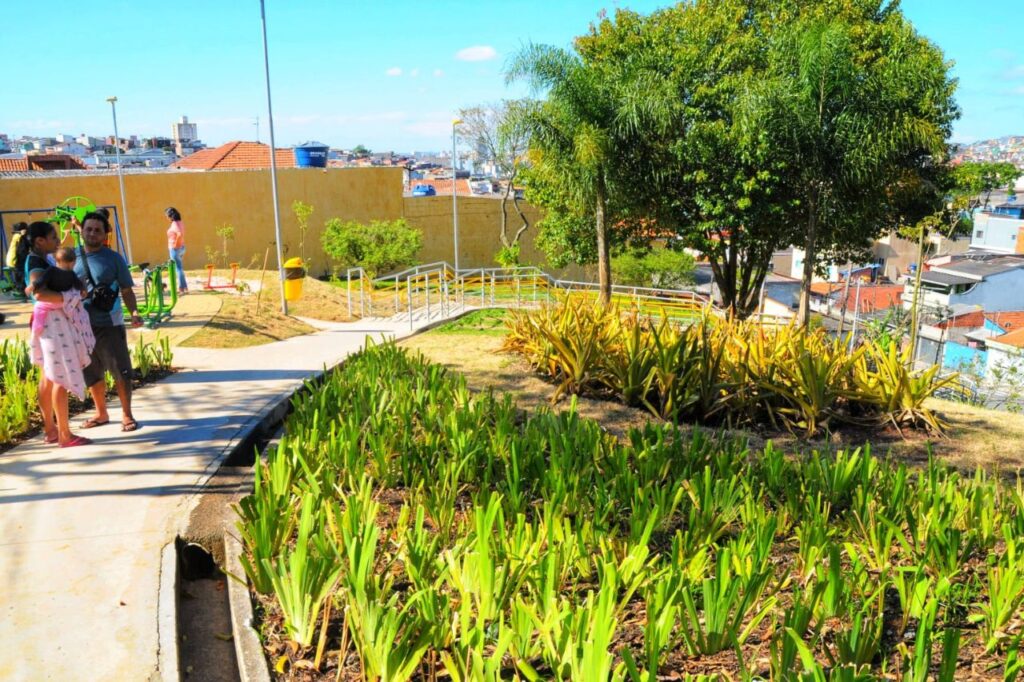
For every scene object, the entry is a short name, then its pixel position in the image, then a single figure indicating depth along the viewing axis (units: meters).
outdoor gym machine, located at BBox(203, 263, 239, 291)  15.51
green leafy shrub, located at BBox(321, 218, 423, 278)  22.50
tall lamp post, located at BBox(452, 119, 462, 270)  25.66
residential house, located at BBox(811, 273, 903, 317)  38.11
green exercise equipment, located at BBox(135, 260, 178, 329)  10.80
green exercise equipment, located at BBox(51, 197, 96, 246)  11.91
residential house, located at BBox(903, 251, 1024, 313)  39.09
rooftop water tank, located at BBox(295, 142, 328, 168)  24.77
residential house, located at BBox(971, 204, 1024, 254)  60.34
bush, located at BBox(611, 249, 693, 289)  35.91
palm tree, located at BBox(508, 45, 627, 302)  15.74
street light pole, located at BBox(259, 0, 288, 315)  13.20
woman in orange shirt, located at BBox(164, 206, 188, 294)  12.87
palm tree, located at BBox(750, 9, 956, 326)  14.78
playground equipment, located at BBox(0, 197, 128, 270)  11.93
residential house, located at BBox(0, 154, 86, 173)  32.53
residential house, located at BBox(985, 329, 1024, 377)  25.22
